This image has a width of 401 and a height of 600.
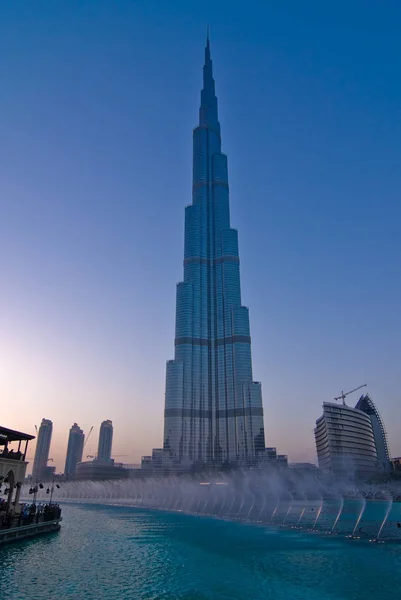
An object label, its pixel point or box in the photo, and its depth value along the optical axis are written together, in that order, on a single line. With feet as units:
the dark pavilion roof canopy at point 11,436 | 199.38
